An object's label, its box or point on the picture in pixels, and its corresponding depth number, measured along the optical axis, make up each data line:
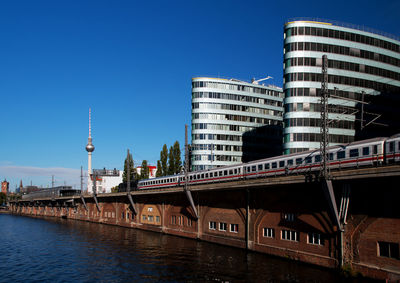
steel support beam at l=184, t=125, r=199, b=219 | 56.43
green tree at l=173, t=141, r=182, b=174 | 107.61
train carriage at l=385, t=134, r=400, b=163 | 31.28
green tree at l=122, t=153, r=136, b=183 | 123.72
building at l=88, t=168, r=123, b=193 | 170.62
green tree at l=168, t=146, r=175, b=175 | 107.88
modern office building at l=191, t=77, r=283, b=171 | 104.00
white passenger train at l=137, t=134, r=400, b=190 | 32.88
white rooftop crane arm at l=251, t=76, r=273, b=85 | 117.62
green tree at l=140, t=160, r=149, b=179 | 120.50
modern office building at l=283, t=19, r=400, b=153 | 65.25
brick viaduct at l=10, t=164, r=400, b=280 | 29.81
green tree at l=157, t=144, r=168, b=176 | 109.31
